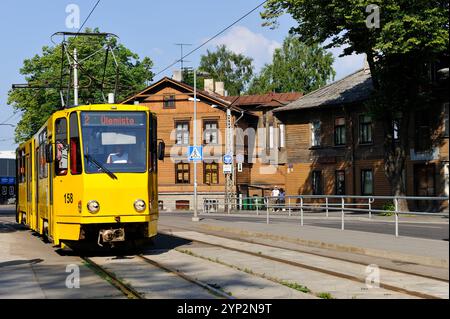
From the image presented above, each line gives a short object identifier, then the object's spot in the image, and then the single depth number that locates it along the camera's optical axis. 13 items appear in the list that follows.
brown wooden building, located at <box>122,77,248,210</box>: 60.31
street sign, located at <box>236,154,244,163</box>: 56.62
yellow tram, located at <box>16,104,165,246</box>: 14.77
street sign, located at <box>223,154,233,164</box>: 41.44
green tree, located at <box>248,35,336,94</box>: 83.00
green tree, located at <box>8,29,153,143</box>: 66.75
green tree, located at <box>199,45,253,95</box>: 90.88
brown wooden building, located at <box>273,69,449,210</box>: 39.56
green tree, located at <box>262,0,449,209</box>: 31.48
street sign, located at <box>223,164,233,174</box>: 41.59
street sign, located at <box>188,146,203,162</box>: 31.83
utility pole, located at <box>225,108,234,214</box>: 45.17
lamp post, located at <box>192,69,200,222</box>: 31.82
